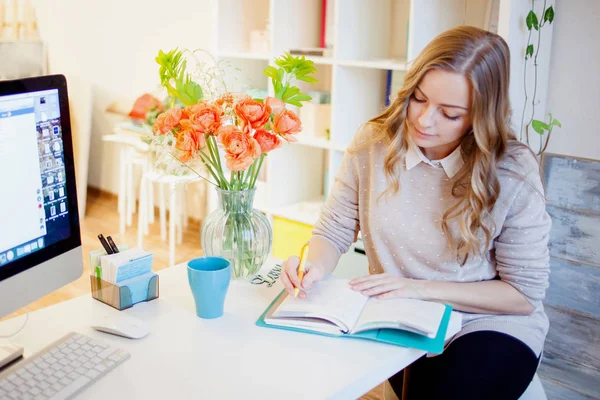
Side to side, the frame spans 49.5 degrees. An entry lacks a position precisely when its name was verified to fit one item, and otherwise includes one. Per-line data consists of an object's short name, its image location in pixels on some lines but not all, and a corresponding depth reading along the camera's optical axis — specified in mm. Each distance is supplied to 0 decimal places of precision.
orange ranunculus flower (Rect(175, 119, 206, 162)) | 1368
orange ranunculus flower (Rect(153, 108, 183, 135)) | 1405
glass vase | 1481
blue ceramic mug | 1273
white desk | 1050
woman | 1399
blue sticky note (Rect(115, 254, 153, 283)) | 1332
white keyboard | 1012
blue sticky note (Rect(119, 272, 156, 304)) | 1340
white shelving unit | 2432
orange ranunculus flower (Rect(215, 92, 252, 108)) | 1407
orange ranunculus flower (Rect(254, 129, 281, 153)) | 1384
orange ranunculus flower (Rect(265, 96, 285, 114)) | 1424
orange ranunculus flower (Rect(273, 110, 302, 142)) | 1404
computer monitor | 1093
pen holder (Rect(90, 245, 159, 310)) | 1325
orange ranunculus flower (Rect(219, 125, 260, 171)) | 1342
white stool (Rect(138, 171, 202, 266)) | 3518
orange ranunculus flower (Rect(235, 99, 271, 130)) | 1366
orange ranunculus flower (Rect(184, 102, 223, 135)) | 1371
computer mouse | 1210
